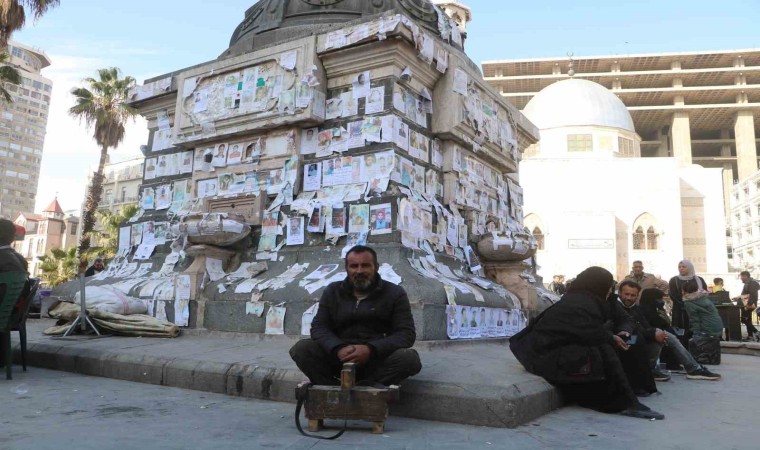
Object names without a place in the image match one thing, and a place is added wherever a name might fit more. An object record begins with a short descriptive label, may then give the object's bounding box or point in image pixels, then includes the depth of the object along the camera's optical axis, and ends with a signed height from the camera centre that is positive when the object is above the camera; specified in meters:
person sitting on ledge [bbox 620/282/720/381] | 5.09 -0.17
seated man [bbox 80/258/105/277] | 9.67 +0.47
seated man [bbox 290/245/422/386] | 3.22 -0.17
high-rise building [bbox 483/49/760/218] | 56.97 +23.40
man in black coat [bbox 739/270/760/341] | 12.35 +0.42
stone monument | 5.93 +1.48
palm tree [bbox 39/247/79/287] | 25.25 +1.24
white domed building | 31.95 +6.31
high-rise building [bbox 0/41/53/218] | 91.50 +25.91
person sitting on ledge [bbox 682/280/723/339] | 6.66 +0.00
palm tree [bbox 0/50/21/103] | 18.58 +7.16
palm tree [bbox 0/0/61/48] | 14.95 +7.43
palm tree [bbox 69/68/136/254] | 25.38 +8.21
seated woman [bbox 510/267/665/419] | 3.58 -0.27
